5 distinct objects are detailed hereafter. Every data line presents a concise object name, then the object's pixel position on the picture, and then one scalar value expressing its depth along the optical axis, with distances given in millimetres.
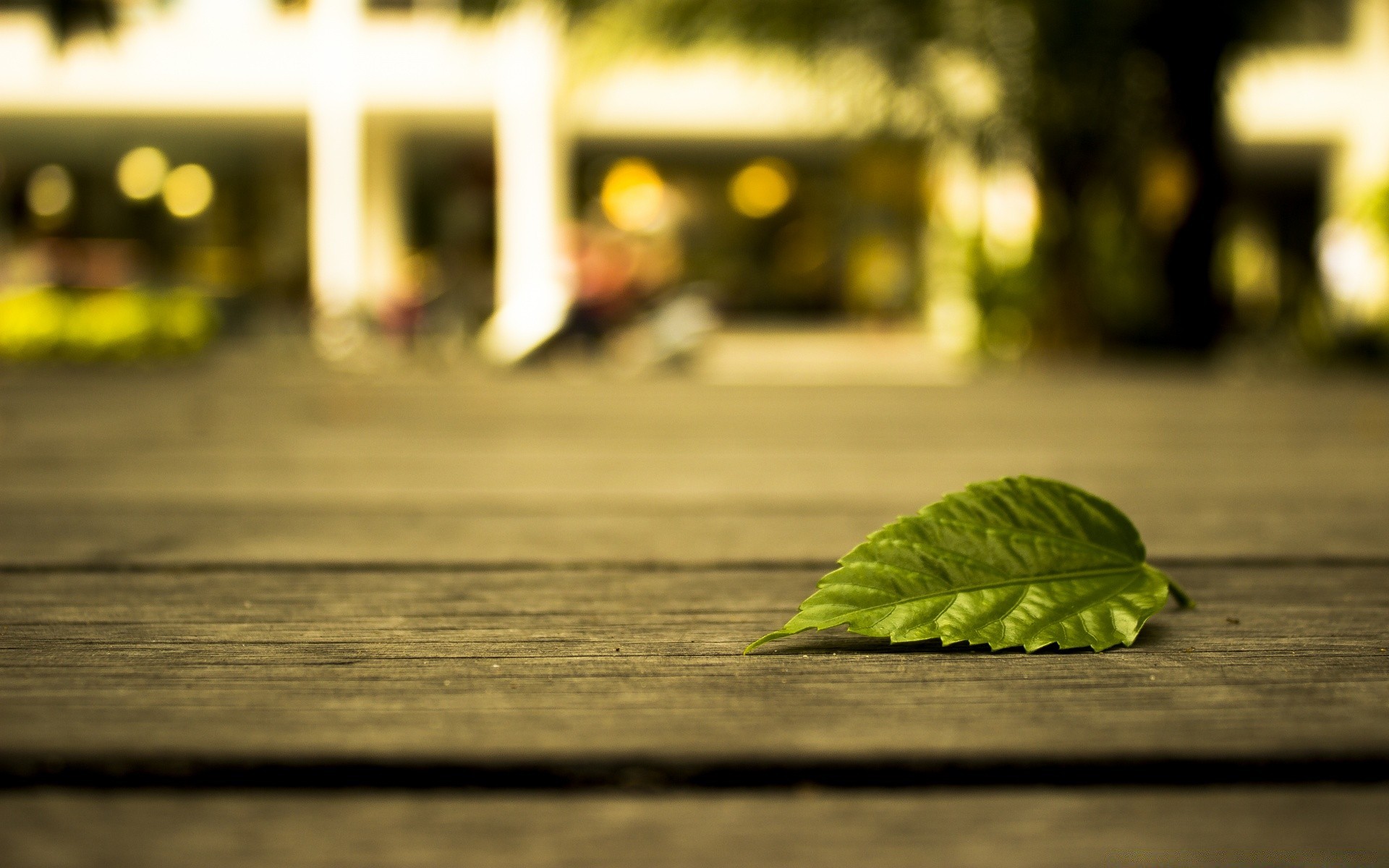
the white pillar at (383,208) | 14023
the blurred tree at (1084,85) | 3814
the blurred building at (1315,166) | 6297
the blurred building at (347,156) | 12695
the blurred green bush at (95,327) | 7355
